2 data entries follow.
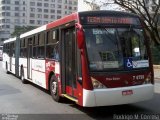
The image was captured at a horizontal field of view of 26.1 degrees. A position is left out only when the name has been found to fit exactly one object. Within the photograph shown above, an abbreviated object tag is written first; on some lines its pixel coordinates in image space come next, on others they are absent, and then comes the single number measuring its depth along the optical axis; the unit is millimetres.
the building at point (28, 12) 128500
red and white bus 8430
